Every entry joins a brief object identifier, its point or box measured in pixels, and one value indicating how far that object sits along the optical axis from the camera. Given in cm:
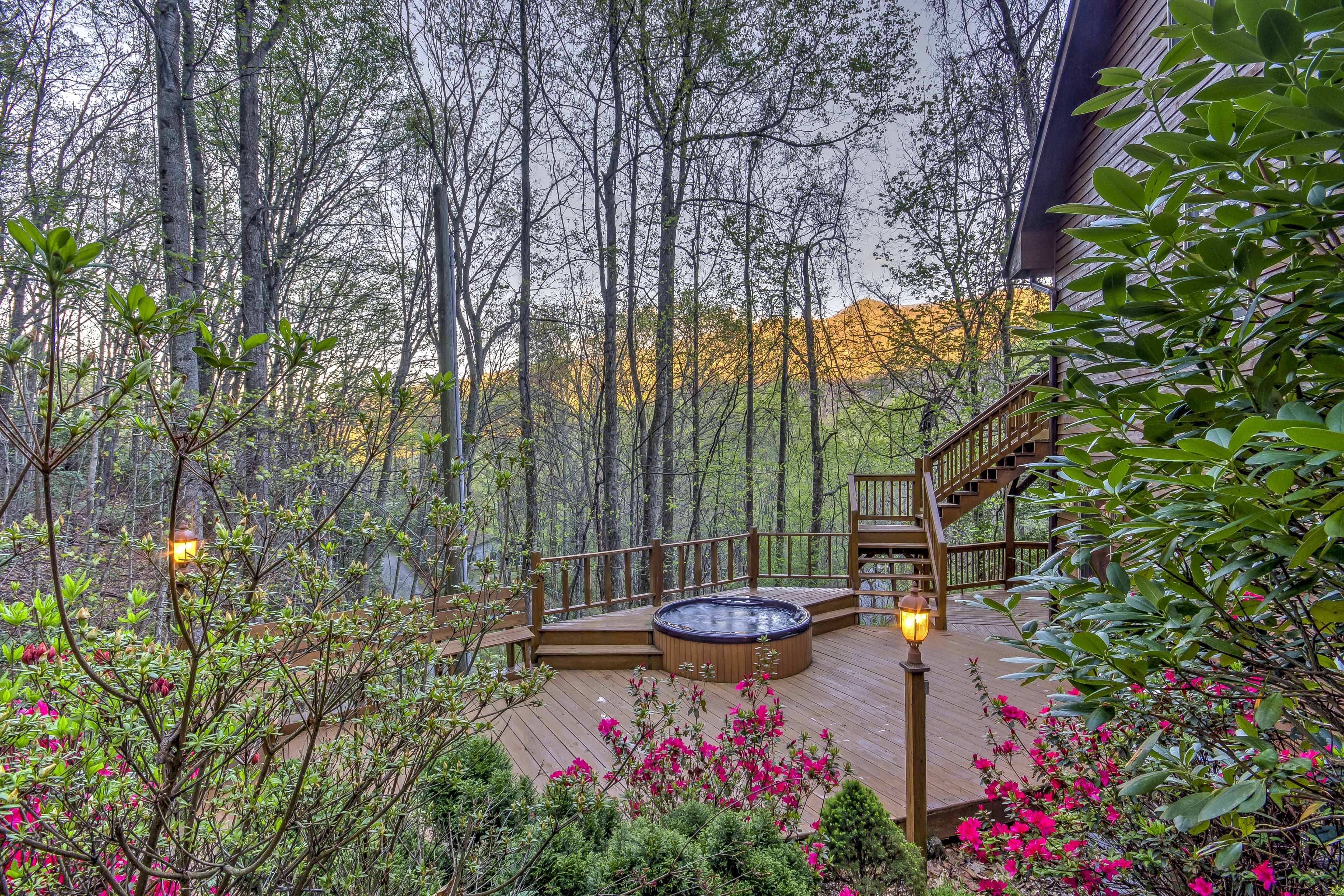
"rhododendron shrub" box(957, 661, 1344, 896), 97
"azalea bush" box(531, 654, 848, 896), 194
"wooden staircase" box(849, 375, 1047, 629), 650
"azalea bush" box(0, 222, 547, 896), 98
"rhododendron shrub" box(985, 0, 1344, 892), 69
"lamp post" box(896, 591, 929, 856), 265
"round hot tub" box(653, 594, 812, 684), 496
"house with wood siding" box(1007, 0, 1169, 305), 475
